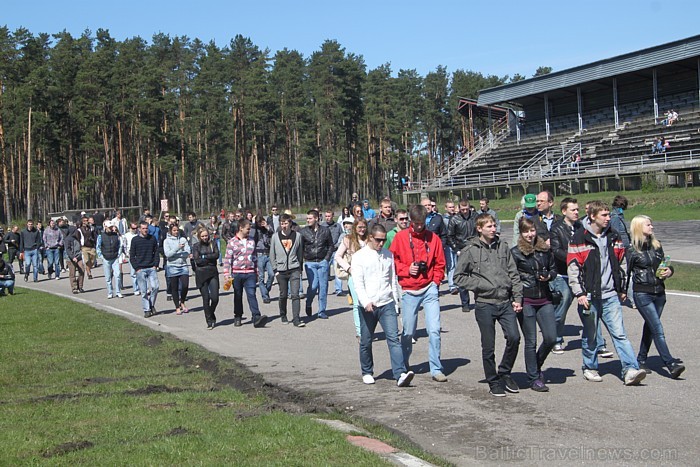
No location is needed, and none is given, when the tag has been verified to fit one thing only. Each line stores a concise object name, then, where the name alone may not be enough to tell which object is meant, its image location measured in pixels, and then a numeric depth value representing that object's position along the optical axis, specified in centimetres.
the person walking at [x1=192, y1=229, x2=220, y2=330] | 1478
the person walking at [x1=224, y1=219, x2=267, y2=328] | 1435
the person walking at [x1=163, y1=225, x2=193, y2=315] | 1628
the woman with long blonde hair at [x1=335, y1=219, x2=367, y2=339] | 1199
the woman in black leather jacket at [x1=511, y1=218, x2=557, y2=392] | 856
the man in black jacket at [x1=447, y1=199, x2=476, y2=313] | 1617
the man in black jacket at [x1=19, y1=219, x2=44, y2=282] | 2652
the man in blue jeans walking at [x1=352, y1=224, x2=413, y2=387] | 908
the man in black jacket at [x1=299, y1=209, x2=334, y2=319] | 1527
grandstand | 4584
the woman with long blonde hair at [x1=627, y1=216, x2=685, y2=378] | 888
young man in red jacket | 920
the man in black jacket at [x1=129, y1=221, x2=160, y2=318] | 1659
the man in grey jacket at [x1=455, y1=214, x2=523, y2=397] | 843
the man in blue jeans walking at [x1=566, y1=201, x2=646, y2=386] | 865
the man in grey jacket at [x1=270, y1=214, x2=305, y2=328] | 1459
